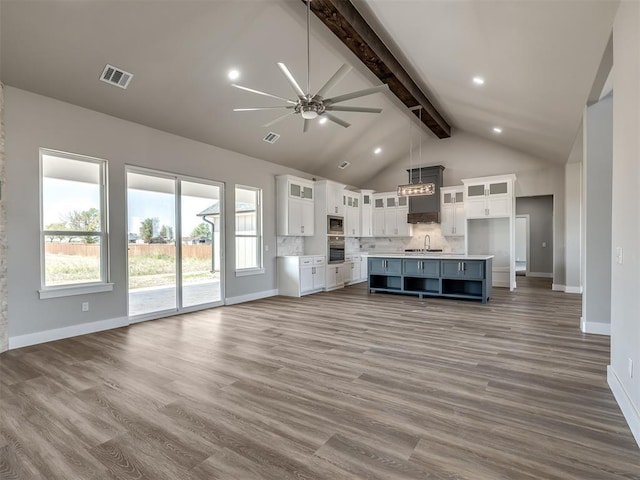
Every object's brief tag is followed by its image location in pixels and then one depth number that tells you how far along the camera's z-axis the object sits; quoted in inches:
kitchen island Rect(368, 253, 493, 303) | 248.2
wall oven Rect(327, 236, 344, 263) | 332.2
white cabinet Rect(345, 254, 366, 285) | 362.3
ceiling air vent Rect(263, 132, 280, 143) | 256.5
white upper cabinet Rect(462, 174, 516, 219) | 315.6
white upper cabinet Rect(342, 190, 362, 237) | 361.1
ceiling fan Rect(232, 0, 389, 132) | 123.2
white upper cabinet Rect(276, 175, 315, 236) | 297.4
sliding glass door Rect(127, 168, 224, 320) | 203.3
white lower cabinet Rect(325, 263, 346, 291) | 326.0
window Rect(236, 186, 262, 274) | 270.1
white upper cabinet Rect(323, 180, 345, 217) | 328.2
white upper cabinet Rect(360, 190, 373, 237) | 391.5
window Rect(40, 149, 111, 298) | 165.5
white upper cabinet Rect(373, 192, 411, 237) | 383.8
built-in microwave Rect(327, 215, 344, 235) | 329.1
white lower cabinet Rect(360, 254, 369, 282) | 397.4
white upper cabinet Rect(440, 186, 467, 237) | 346.0
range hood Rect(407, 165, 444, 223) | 358.6
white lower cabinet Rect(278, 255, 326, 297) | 291.1
